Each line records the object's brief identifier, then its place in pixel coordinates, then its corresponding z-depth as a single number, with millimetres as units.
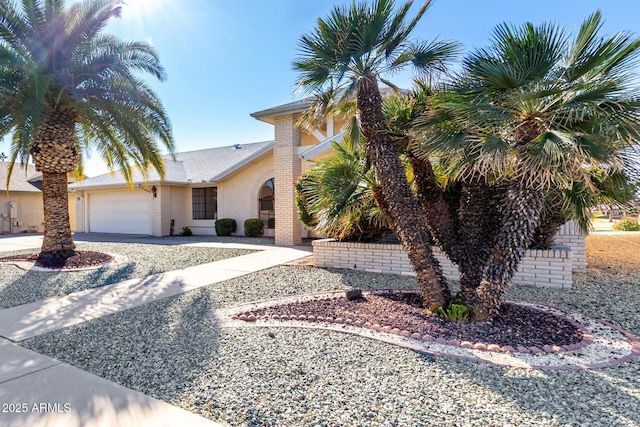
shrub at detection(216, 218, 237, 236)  19422
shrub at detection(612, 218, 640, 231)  20406
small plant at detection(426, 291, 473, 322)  5277
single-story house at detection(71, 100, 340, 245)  15438
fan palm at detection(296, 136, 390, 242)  7590
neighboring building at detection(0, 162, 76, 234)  25516
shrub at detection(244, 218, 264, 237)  18562
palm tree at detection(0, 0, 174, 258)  9680
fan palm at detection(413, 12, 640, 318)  4363
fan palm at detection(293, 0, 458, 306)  5438
